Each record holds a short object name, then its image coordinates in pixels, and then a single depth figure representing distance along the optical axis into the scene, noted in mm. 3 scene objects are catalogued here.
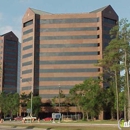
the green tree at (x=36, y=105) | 122688
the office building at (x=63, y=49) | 133750
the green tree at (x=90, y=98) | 89312
